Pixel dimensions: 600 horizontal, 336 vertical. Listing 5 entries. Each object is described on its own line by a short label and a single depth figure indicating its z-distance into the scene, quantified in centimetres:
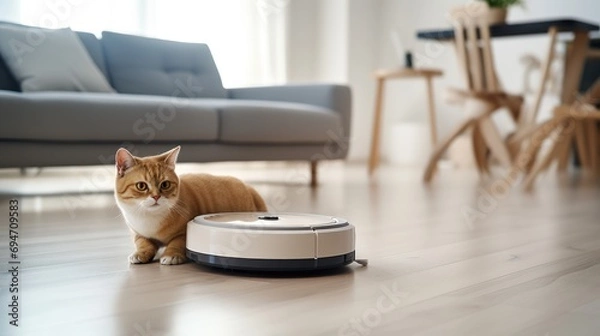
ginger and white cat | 120
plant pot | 342
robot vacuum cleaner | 113
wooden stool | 434
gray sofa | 213
